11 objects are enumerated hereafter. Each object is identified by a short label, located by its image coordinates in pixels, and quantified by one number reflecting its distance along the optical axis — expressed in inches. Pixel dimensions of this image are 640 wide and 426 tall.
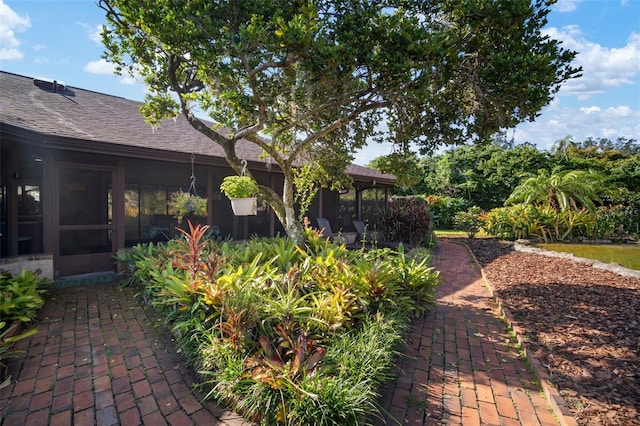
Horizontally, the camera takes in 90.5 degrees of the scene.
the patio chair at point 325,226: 408.4
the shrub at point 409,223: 400.5
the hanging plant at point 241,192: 169.9
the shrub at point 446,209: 650.8
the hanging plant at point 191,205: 195.5
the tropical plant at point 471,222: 480.7
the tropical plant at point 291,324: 89.4
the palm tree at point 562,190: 449.1
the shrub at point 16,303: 119.6
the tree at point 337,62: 153.4
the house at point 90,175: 217.5
